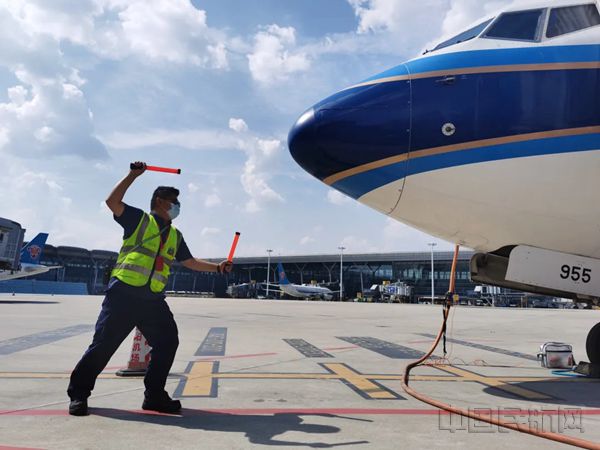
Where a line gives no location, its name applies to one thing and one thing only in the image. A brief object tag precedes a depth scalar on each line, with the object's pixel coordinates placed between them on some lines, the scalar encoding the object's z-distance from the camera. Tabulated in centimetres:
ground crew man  431
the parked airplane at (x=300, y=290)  8519
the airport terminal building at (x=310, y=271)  10144
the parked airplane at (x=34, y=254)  5122
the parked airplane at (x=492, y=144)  469
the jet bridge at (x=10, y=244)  4006
